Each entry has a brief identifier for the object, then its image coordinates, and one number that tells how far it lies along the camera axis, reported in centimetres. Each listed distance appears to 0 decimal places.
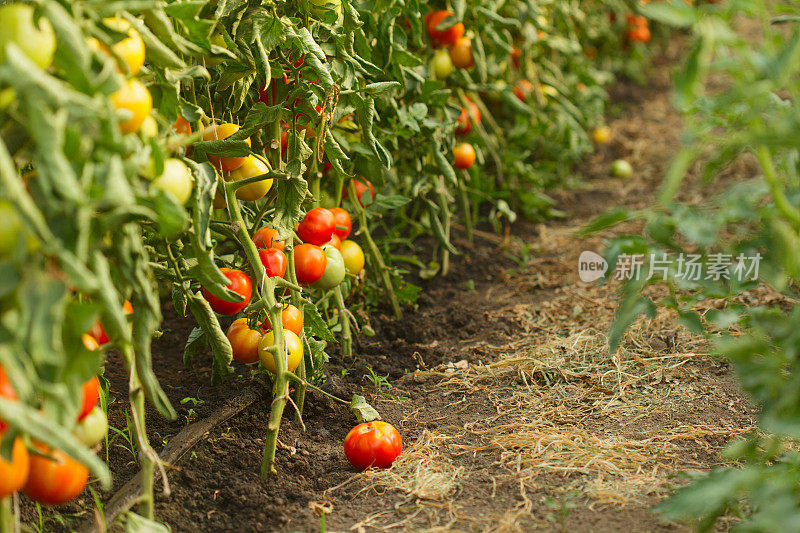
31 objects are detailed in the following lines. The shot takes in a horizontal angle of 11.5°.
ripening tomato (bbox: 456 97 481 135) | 504
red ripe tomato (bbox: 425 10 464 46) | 494
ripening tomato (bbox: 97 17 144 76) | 431
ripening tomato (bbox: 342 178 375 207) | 481
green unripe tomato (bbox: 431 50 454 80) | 499
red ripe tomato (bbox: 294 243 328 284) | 460
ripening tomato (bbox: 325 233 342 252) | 470
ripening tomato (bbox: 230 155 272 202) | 454
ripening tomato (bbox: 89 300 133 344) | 434
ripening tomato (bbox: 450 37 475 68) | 499
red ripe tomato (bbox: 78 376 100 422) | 430
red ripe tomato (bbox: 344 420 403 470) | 455
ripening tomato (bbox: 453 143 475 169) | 500
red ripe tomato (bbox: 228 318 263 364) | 456
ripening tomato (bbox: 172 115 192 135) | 446
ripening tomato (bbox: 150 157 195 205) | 432
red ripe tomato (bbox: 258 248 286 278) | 455
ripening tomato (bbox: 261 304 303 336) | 456
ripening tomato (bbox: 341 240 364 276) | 474
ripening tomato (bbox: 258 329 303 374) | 453
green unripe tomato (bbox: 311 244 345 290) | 465
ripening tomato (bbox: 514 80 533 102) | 528
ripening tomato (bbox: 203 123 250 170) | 452
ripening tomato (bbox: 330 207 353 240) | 471
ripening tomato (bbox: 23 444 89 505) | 428
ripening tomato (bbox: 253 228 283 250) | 459
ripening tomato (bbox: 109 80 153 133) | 428
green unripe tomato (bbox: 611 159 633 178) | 622
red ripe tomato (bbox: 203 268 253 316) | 451
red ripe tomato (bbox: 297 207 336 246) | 463
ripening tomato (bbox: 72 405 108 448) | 431
